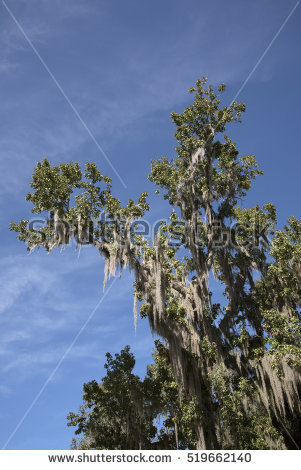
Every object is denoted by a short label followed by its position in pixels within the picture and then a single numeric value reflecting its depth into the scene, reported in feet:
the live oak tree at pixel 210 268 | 53.21
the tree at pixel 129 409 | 62.54
